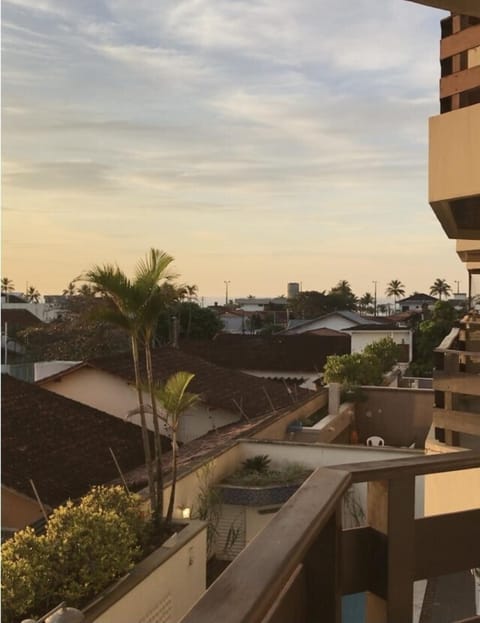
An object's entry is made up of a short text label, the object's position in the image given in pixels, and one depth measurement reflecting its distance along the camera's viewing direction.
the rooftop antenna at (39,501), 5.79
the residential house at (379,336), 22.77
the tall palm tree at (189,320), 30.89
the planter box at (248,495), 7.47
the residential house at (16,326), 25.92
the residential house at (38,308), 37.55
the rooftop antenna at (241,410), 10.87
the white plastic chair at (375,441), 10.72
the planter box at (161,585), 4.39
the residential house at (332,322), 34.28
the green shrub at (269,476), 7.78
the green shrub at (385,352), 15.12
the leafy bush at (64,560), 4.09
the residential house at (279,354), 19.45
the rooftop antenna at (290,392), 12.36
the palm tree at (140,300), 5.64
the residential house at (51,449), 6.47
